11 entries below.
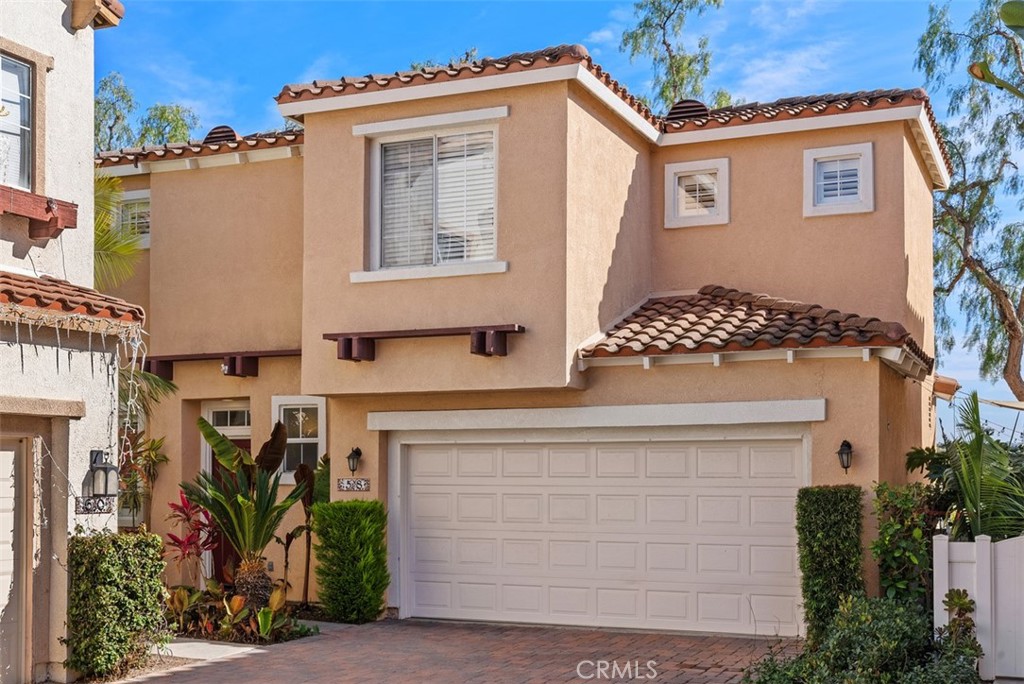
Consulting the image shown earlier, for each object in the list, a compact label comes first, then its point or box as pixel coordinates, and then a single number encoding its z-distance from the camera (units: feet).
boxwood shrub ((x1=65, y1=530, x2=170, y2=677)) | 37.76
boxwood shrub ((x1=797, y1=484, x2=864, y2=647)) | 42.11
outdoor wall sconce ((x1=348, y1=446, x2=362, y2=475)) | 53.52
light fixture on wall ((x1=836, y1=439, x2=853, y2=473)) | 44.60
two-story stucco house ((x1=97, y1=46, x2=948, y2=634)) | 47.37
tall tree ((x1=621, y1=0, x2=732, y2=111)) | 103.35
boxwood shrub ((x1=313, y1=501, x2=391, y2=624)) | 50.88
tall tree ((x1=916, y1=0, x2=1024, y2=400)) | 86.33
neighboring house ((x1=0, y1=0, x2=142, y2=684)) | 37.24
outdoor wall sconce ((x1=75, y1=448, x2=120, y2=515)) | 38.78
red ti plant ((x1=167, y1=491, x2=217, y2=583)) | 51.34
